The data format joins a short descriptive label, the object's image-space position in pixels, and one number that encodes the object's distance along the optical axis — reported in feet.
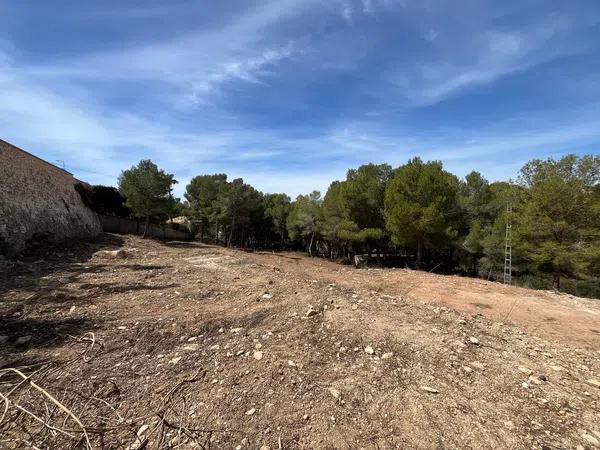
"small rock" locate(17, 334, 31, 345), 14.30
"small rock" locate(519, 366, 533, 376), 12.60
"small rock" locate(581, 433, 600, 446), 9.05
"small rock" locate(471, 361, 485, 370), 12.79
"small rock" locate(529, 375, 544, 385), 12.00
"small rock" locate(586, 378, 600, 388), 12.05
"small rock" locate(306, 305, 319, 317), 17.53
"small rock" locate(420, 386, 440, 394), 11.05
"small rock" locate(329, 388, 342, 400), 10.81
